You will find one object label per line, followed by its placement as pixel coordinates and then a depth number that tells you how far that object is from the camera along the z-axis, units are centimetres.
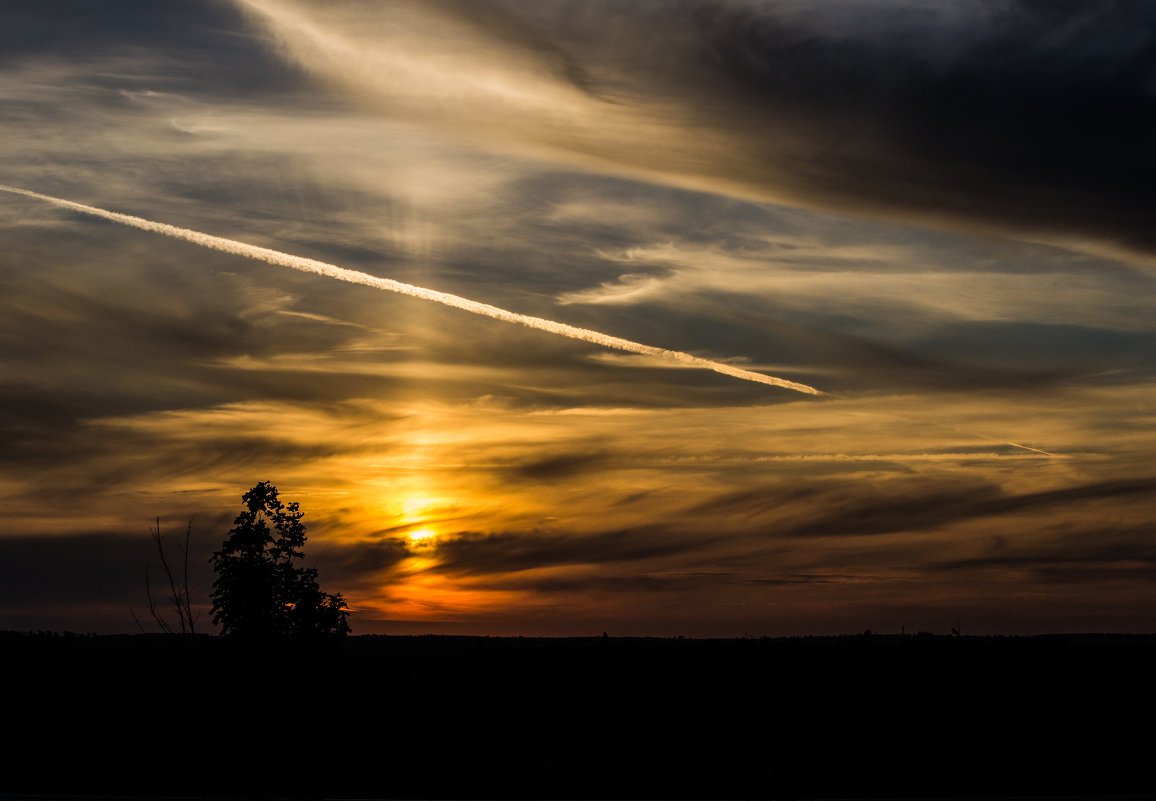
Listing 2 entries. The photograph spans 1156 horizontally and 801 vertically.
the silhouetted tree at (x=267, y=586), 4988
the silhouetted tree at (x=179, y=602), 6714
